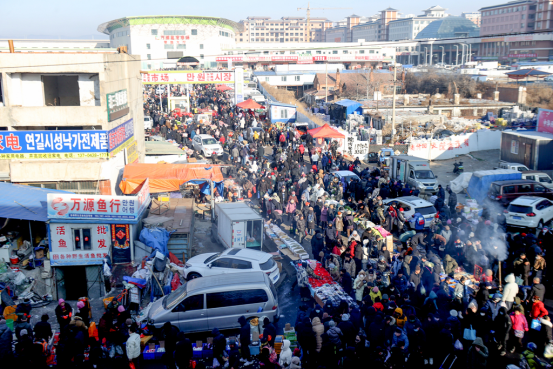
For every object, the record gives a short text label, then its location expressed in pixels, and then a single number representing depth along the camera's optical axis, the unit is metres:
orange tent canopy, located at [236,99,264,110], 34.90
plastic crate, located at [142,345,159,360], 9.92
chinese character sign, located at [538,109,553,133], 26.24
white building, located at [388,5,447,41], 163.75
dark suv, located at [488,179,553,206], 18.62
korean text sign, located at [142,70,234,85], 32.78
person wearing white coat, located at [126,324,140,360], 9.33
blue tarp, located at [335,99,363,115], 40.12
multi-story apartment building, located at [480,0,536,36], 107.88
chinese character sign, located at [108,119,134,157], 18.67
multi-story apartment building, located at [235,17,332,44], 199.88
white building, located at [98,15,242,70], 89.88
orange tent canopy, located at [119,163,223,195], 18.39
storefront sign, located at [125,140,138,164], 21.22
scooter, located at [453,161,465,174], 25.53
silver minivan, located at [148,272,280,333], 10.63
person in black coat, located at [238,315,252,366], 9.55
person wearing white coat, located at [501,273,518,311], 10.54
